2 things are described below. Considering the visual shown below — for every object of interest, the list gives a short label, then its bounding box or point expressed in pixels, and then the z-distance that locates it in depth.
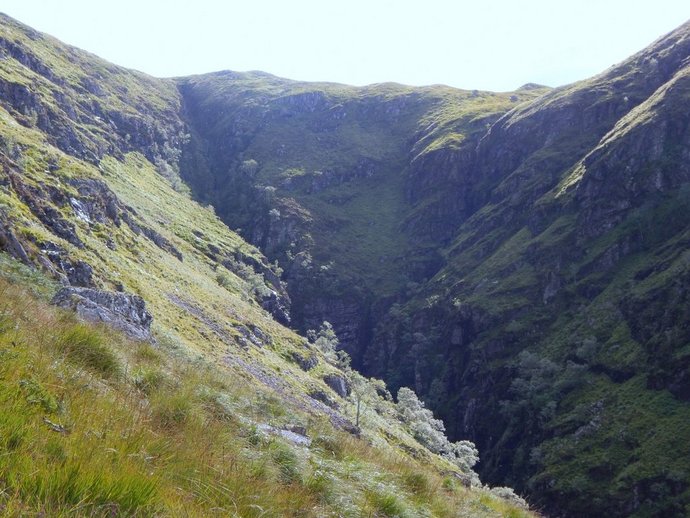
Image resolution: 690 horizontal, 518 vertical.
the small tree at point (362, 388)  77.83
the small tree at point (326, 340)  104.64
